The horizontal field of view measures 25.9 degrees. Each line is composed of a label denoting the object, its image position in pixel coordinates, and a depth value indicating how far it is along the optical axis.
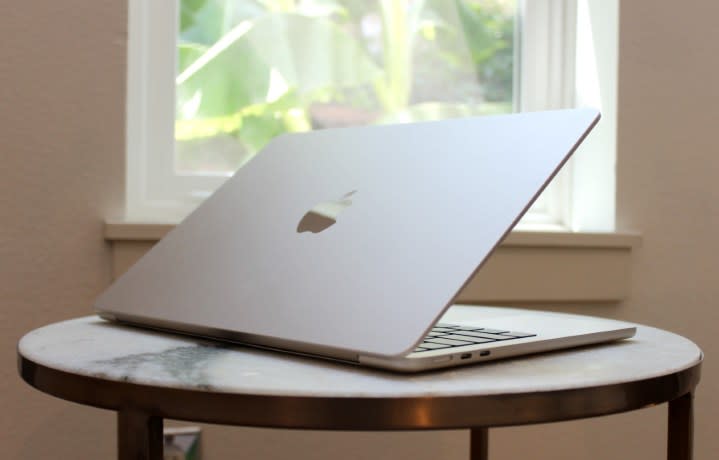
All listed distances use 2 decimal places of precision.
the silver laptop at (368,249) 1.07
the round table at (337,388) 0.99
